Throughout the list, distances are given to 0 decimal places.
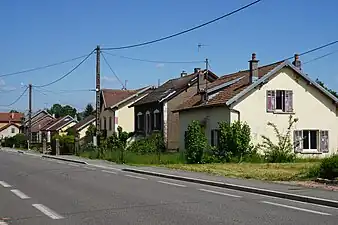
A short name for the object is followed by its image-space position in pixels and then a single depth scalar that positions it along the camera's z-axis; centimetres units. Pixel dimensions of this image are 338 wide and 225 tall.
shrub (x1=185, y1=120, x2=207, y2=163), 3042
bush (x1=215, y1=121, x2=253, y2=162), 3281
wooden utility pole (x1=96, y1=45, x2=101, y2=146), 4074
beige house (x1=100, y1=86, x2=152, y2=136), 5878
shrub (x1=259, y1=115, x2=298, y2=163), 3359
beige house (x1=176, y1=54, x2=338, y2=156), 3562
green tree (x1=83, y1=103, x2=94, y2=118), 14685
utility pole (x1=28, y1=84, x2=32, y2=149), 7156
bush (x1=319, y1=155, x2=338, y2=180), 1866
